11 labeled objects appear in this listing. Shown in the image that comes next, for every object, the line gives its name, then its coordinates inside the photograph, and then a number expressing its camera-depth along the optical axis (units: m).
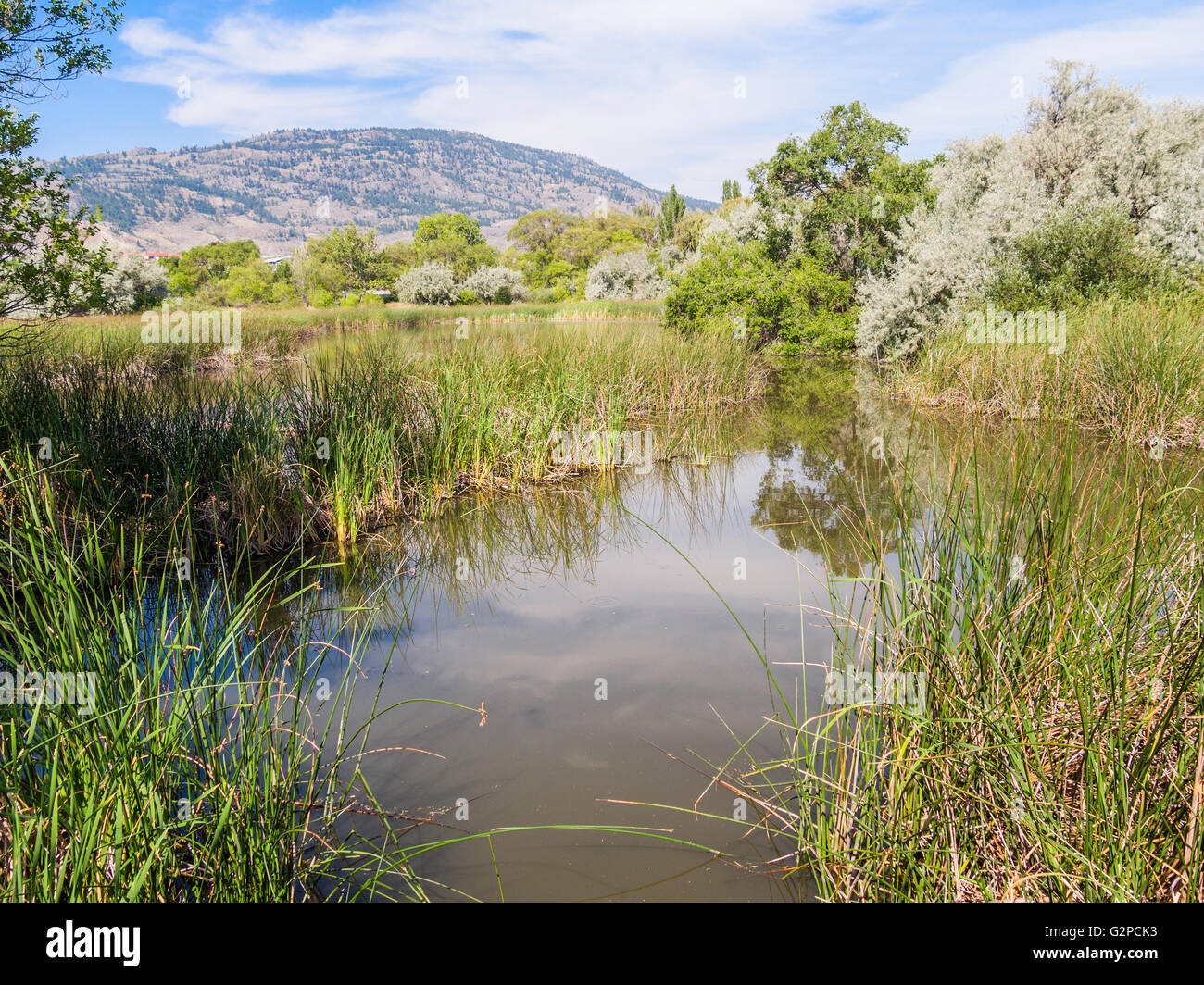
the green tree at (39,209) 5.45
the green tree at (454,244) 54.96
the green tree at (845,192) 15.54
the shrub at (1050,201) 11.55
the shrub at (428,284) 33.84
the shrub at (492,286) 37.06
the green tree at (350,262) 49.09
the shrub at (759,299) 13.31
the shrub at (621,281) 35.84
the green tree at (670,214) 55.34
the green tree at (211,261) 66.94
